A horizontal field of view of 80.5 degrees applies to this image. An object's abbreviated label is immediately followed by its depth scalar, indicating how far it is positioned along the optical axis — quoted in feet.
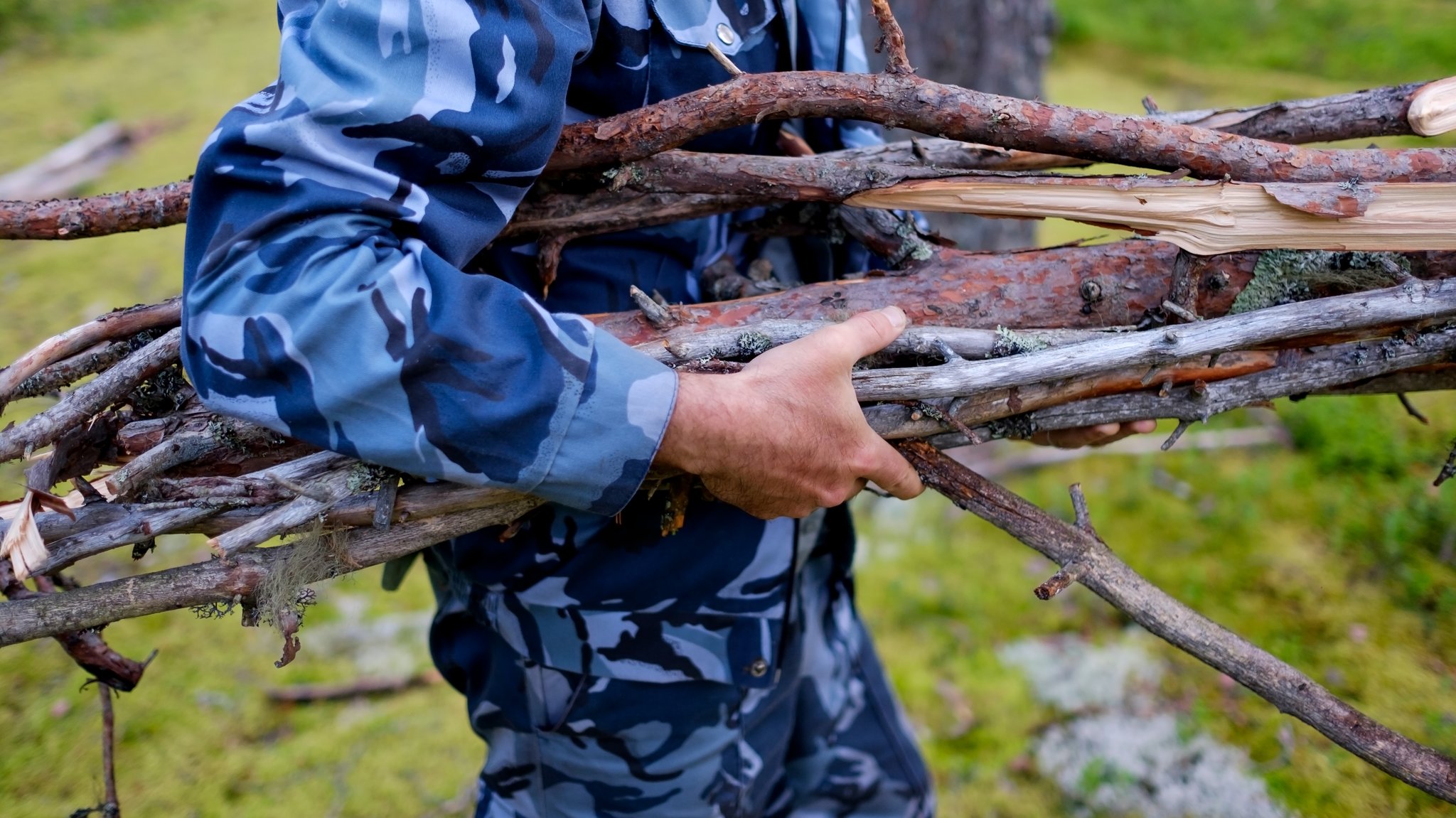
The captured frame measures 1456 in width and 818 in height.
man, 4.14
